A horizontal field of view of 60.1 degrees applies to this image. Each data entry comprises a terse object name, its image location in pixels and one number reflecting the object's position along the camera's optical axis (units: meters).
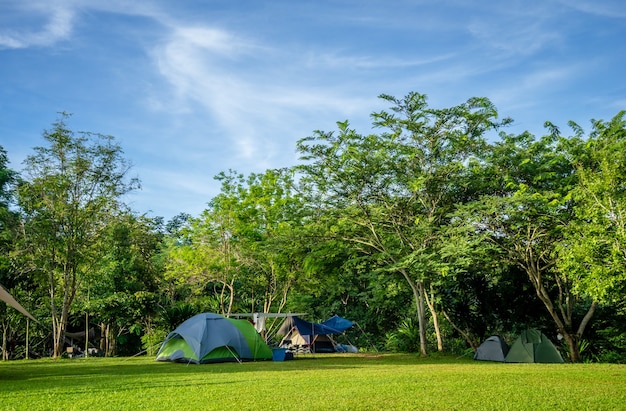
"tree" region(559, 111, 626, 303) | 14.96
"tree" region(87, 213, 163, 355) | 27.63
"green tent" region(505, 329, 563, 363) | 17.86
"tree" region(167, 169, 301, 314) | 25.70
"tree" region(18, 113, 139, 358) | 22.91
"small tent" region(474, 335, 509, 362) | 18.58
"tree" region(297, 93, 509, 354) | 18.78
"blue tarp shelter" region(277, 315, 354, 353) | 26.16
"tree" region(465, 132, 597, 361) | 17.61
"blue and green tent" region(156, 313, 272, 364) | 17.42
